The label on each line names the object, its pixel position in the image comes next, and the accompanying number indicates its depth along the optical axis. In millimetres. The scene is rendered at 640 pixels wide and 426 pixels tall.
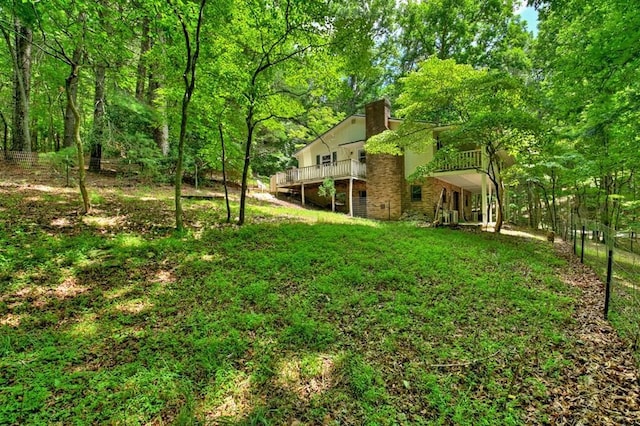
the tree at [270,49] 6766
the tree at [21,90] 11034
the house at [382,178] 14539
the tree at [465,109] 9109
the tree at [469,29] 22594
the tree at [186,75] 5939
